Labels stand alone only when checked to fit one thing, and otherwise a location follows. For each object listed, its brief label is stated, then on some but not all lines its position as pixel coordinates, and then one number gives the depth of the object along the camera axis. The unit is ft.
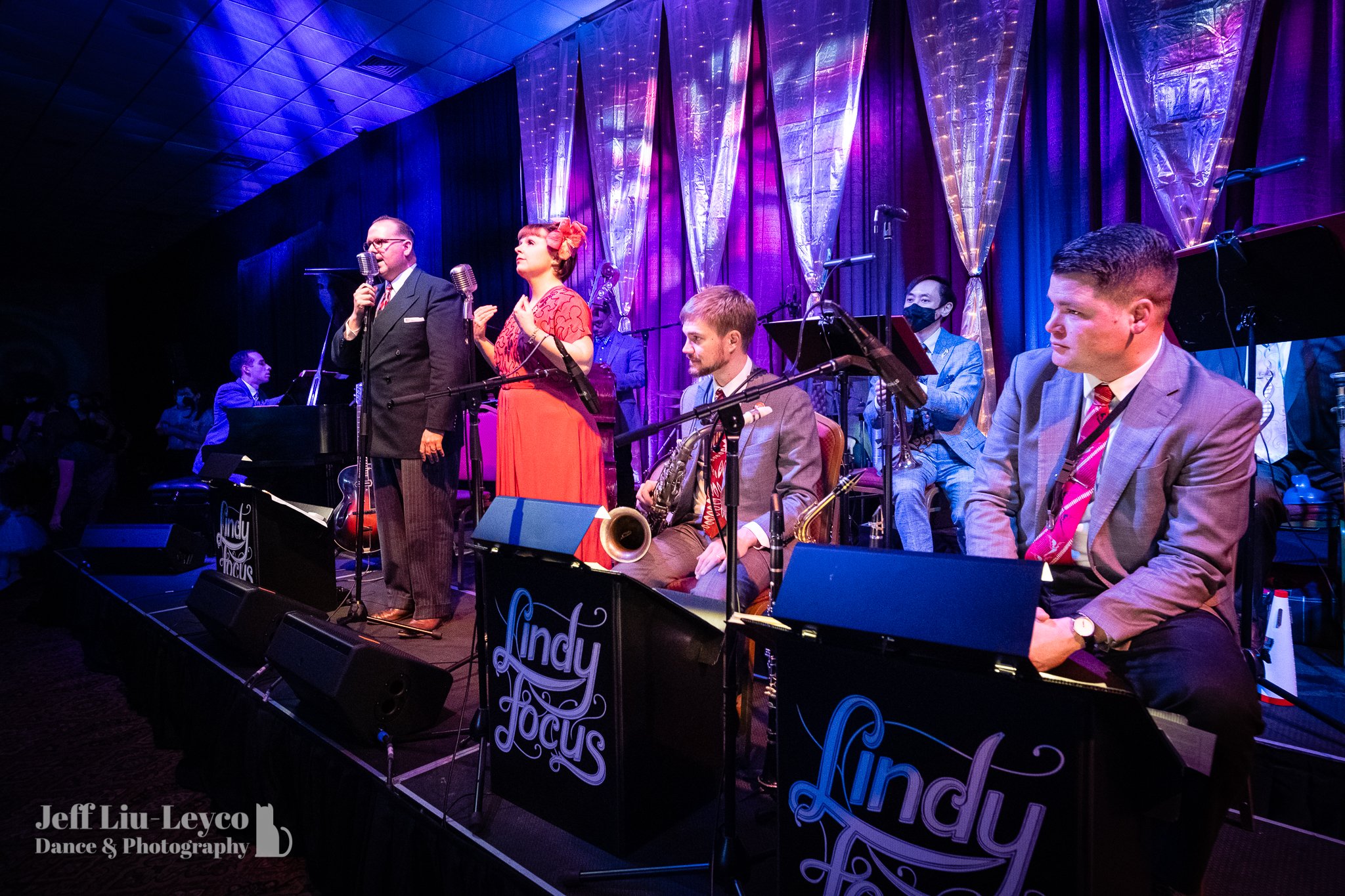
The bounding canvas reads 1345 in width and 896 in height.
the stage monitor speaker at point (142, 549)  16.60
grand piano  15.08
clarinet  6.55
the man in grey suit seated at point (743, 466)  8.03
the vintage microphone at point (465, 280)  9.75
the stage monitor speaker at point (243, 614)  9.74
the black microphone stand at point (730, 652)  5.03
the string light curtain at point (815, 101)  17.03
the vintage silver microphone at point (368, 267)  10.86
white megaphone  8.30
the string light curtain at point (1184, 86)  12.46
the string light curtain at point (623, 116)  21.18
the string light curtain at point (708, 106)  19.11
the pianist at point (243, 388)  21.38
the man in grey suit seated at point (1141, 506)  4.88
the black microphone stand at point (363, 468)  10.85
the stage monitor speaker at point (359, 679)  7.31
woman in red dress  10.82
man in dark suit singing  11.78
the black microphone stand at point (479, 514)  6.27
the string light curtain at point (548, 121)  23.26
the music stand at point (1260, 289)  7.25
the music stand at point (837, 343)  10.08
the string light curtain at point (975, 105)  14.83
